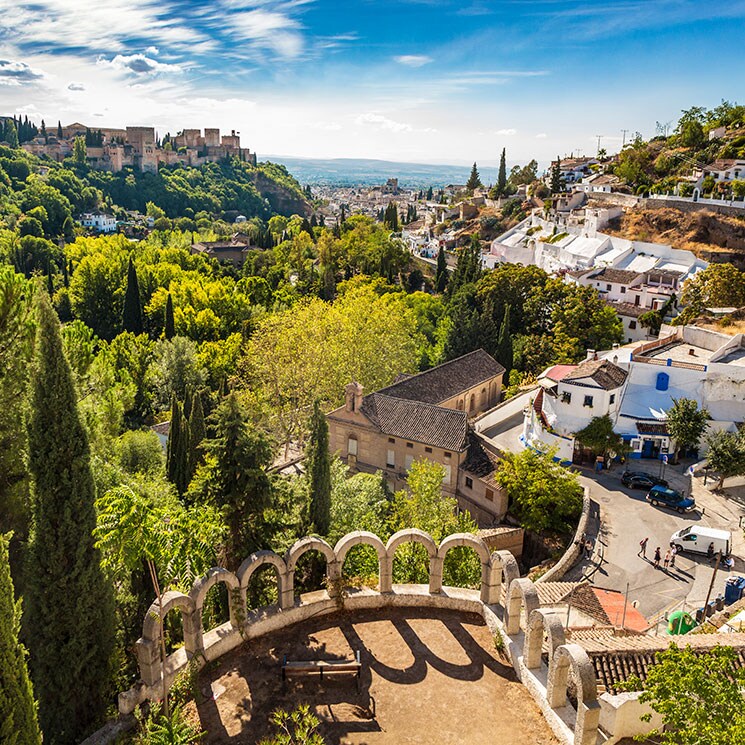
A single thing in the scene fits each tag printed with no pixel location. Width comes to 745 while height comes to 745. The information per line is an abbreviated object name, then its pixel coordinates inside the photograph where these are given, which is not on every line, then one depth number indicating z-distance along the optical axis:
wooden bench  13.47
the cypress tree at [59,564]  13.33
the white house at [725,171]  72.88
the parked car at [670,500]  32.47
